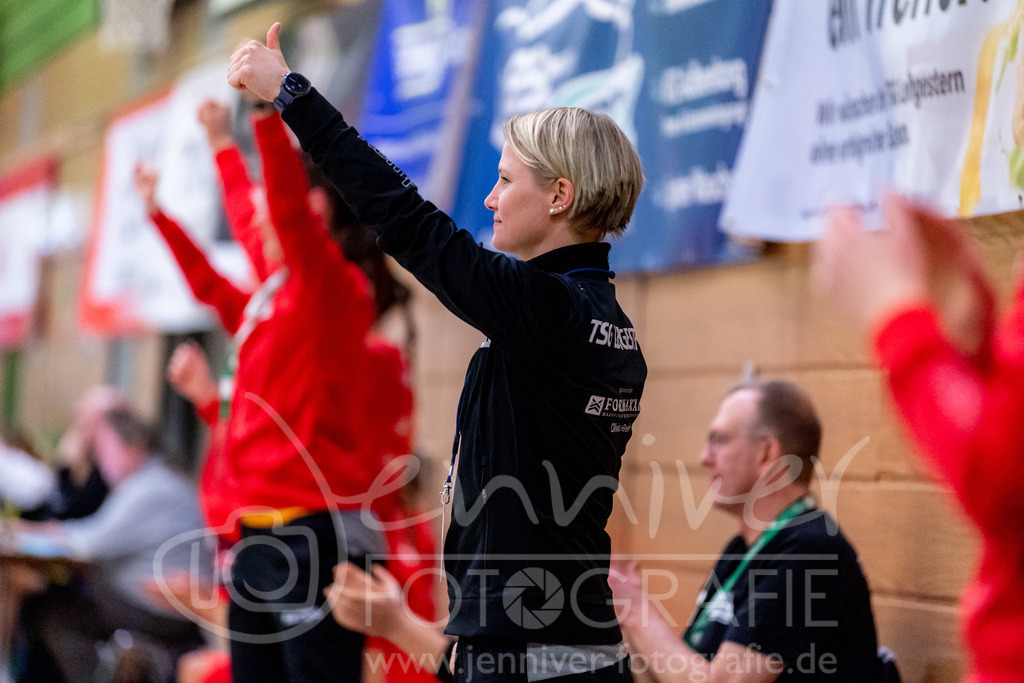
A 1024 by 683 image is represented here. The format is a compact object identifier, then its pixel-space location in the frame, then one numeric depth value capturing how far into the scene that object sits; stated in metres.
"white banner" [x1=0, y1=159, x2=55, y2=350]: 17.80
